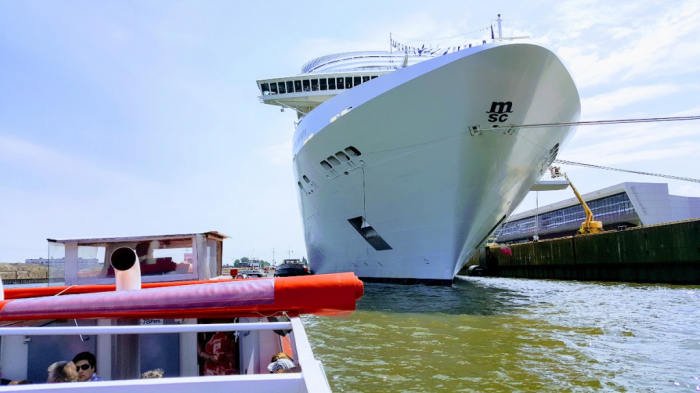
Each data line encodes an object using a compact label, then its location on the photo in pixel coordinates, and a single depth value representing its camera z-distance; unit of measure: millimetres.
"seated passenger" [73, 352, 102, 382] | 3783
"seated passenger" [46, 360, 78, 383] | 3483
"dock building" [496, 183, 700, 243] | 48934
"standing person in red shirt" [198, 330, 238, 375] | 4488
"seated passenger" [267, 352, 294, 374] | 3468
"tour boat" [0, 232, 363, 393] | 2037
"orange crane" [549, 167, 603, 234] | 34906
